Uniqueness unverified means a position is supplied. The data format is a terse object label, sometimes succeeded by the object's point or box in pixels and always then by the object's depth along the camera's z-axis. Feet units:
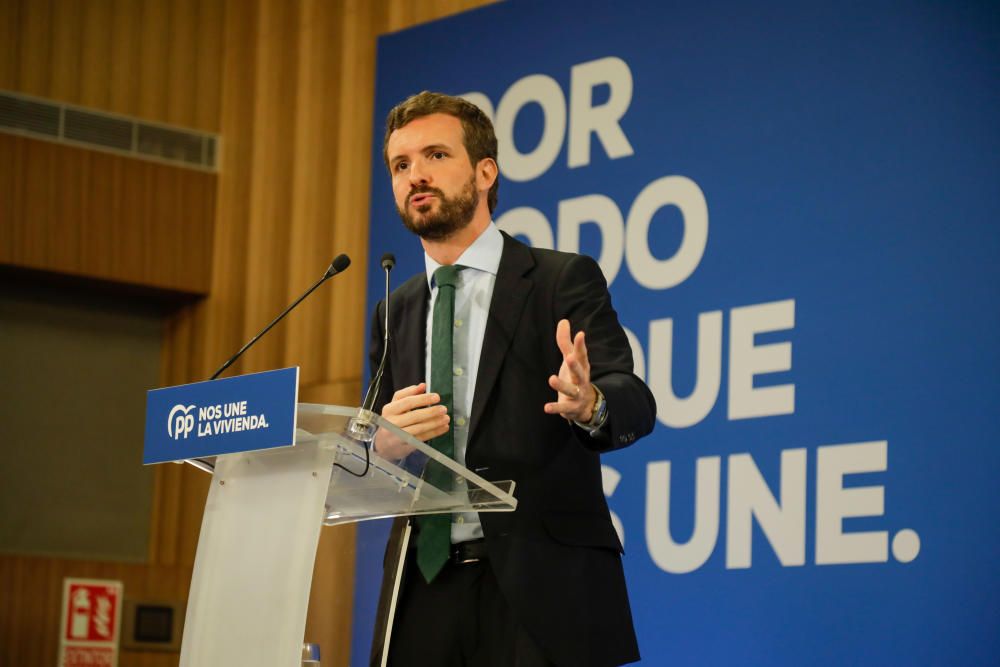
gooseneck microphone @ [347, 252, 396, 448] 19.40
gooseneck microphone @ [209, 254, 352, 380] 21.61
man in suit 20.35
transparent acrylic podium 19.54
